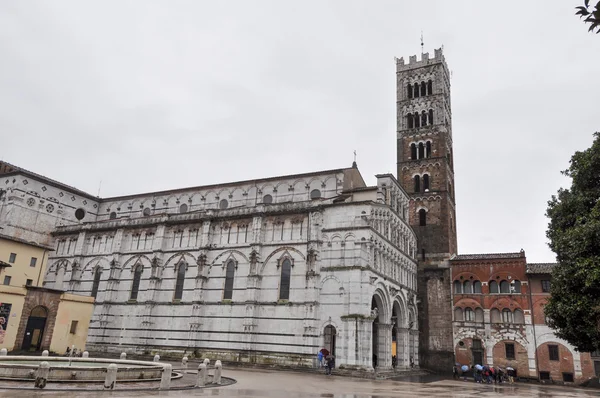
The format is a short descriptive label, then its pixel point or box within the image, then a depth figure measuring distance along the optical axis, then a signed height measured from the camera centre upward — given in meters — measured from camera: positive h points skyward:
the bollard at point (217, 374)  20.62 -2.09
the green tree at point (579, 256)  20.31 +4.19
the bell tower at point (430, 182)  44.59 +16.80
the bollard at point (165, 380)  17.61 -2.10
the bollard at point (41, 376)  16.12 -2.02
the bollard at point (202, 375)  19.28 -2.03
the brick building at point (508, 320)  39.72 +2.11
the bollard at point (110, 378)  16.70 -2.03
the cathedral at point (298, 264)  35.19 +5.95
